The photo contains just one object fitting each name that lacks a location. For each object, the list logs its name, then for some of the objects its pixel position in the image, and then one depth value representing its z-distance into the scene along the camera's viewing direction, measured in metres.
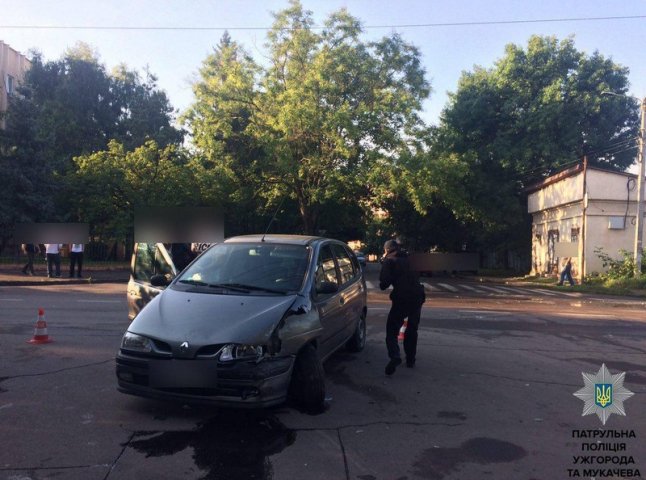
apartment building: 40.59
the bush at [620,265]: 24.83
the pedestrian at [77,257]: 20.59
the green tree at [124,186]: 26.50
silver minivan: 4.81
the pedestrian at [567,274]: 25.12
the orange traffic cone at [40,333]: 8.46
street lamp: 23.45
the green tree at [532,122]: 32.31
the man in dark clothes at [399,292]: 7.12
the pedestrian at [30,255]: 21.59
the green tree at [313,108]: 24.31
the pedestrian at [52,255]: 20.66
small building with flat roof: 27.52
